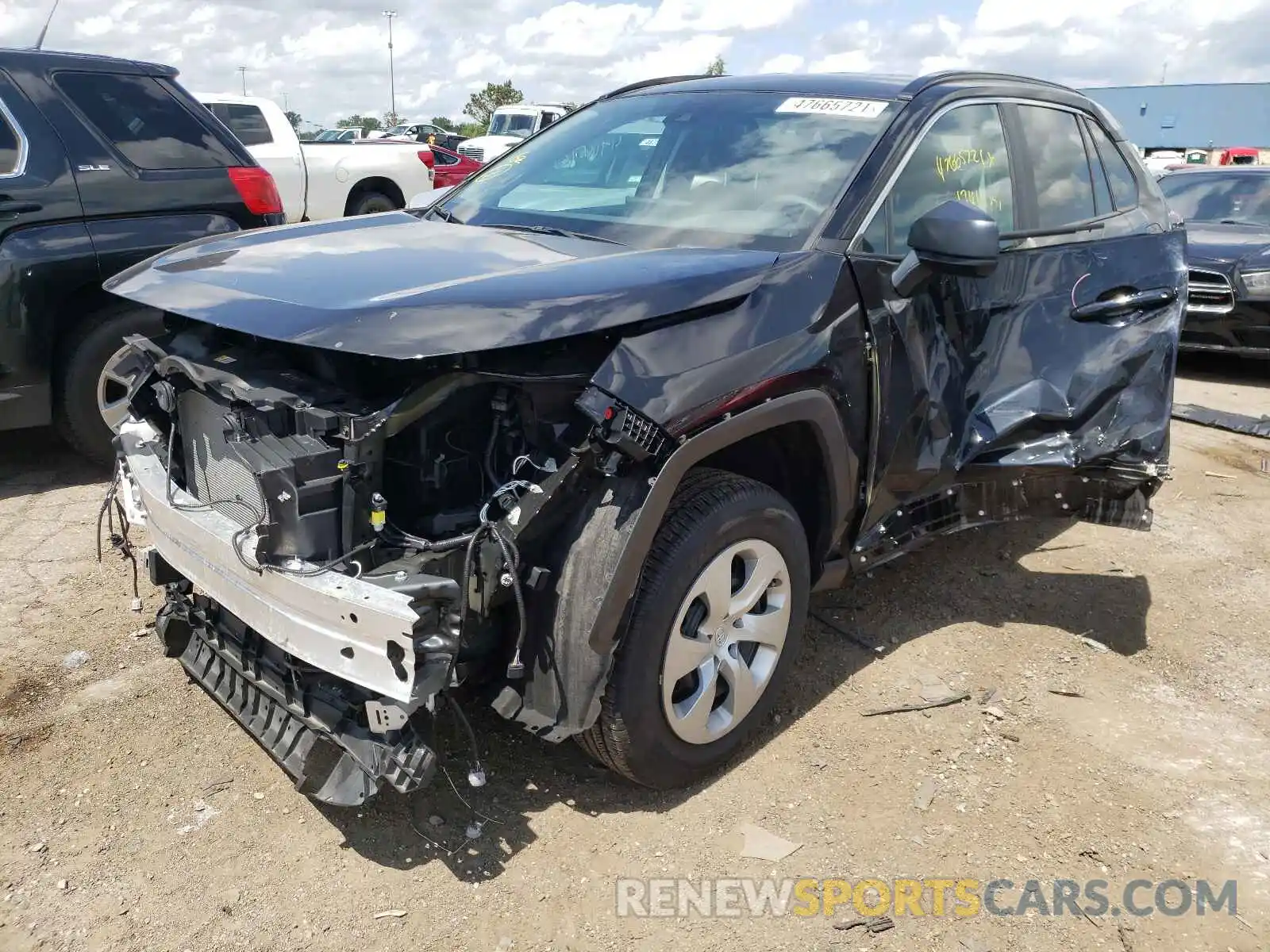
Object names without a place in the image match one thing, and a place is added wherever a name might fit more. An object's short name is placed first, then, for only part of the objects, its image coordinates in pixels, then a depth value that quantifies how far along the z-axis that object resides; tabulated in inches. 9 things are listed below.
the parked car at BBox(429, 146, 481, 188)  669.3
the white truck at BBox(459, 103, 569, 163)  988.0
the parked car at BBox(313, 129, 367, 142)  1040.6
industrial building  1859.0
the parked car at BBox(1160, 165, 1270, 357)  309.9
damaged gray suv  92.4
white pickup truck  439.5
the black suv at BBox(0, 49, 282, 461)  186.4
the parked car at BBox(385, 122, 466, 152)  1107.3
